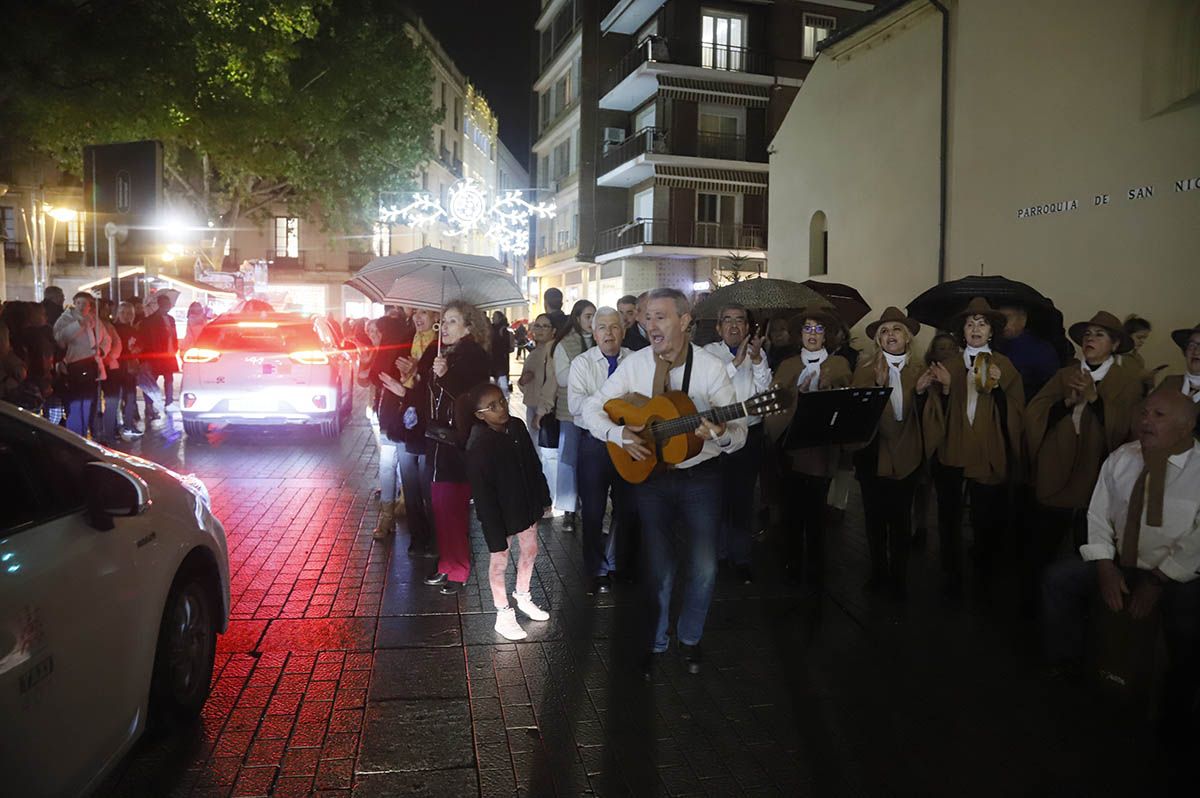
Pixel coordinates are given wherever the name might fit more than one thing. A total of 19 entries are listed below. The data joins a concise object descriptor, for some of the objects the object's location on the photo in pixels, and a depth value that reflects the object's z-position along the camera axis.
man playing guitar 4.68
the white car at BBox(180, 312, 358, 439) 11.90
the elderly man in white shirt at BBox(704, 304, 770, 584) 6.58
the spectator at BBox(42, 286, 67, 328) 12.01
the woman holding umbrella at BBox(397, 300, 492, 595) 5.97
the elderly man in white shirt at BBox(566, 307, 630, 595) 6.03
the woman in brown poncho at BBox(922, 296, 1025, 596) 6.02
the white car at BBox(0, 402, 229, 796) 2.54
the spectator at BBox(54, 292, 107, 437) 11.49
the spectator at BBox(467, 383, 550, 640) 5.28
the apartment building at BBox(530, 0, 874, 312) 31.78
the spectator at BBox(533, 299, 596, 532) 7.95
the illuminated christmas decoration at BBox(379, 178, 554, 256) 20.52
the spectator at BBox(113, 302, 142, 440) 13.27
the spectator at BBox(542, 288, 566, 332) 8.92
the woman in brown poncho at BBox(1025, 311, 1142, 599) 5.50
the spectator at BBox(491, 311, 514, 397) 11.59
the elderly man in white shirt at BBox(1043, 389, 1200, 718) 4.21
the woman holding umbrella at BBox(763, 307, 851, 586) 6.24
